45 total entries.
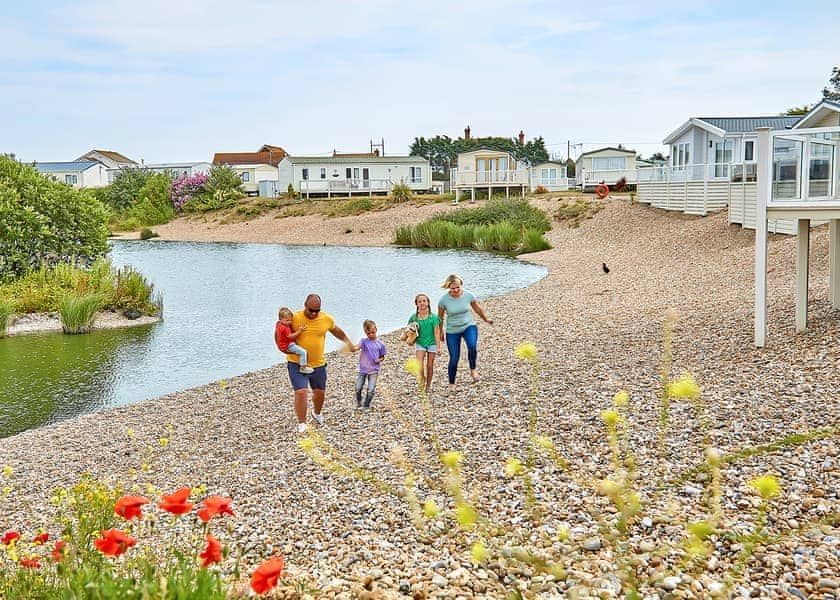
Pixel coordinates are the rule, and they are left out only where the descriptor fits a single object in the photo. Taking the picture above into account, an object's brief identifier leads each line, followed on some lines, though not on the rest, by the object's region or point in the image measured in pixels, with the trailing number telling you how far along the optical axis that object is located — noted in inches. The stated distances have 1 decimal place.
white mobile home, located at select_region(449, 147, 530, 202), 2224.4
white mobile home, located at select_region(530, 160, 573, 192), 2402.7
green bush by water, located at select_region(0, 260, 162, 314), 823.7
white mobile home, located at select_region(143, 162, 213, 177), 3663.9
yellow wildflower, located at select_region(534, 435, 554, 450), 121.6
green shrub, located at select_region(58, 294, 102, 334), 768.3
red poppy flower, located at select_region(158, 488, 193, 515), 119.3
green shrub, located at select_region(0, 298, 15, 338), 753.8
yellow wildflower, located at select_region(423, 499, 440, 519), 110.7
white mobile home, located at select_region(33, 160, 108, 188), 3671.3
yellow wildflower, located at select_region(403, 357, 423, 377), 146.6
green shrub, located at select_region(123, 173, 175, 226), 2667.3
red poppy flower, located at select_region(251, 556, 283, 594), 109.3
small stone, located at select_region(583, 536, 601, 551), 190.5
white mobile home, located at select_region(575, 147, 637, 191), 2297.0
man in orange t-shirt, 351.6
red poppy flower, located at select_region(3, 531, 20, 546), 145.1
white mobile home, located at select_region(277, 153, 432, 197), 2677.2
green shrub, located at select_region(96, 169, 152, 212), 2906.0
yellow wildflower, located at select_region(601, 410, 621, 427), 113.7
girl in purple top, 381.1
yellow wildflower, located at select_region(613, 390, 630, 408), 127.7
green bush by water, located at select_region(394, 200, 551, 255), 1584.6
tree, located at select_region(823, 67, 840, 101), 2084.2
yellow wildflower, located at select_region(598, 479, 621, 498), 105.3
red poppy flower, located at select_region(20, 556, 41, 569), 148.4
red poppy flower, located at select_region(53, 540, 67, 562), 138.6
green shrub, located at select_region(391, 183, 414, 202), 2304.4
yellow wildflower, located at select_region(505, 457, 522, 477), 109.3
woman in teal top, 398.0
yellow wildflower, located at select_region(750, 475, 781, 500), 92.7
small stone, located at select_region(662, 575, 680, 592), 164.7
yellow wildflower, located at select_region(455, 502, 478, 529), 96.0
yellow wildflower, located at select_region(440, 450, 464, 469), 113.8
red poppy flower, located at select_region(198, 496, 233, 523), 126.7
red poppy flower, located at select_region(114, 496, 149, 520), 124.8
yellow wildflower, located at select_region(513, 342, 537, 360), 129.9
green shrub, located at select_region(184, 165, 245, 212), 2632.9
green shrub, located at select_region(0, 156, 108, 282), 869.2
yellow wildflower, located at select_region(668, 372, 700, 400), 102.5
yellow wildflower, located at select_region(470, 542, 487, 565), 103.6
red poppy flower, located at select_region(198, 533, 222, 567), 119.3
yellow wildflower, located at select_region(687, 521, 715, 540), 95.7
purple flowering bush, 2753.4
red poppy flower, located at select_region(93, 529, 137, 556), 120.7
